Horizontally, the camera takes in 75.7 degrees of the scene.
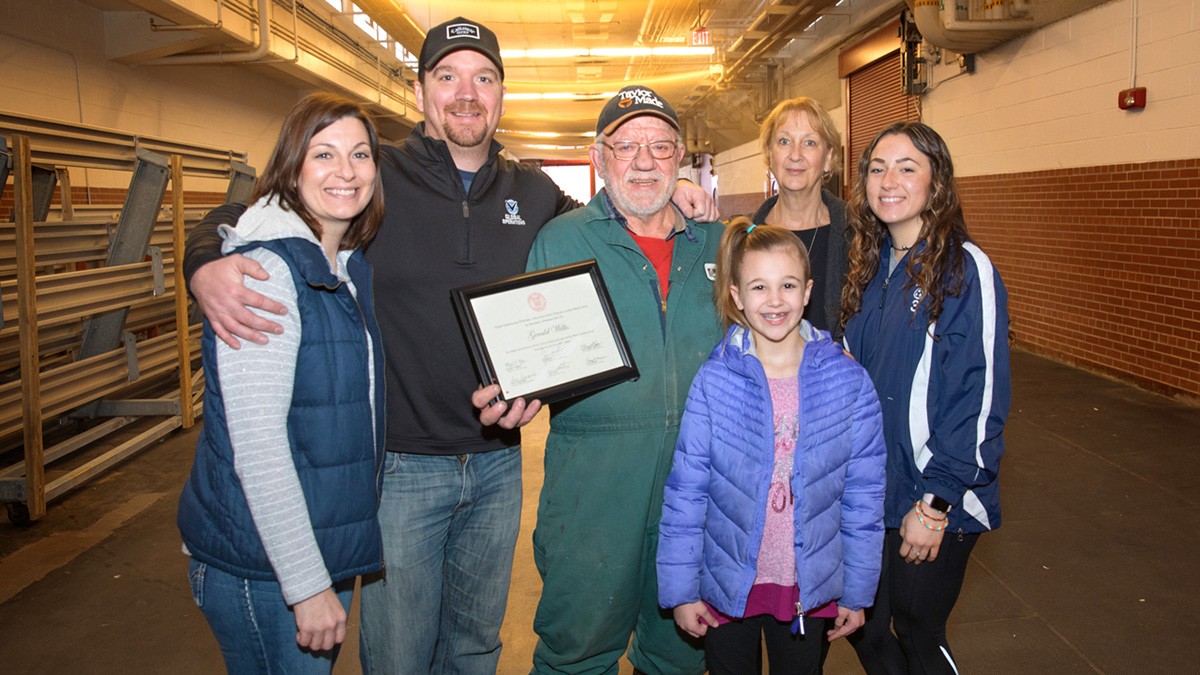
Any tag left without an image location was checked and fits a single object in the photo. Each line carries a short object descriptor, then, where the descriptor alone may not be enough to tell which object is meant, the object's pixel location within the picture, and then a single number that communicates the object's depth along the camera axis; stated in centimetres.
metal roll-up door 1005
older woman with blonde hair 250
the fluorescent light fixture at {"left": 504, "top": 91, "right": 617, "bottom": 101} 1628
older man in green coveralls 201
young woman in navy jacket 186
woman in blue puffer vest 141
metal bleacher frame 415
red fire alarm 577
